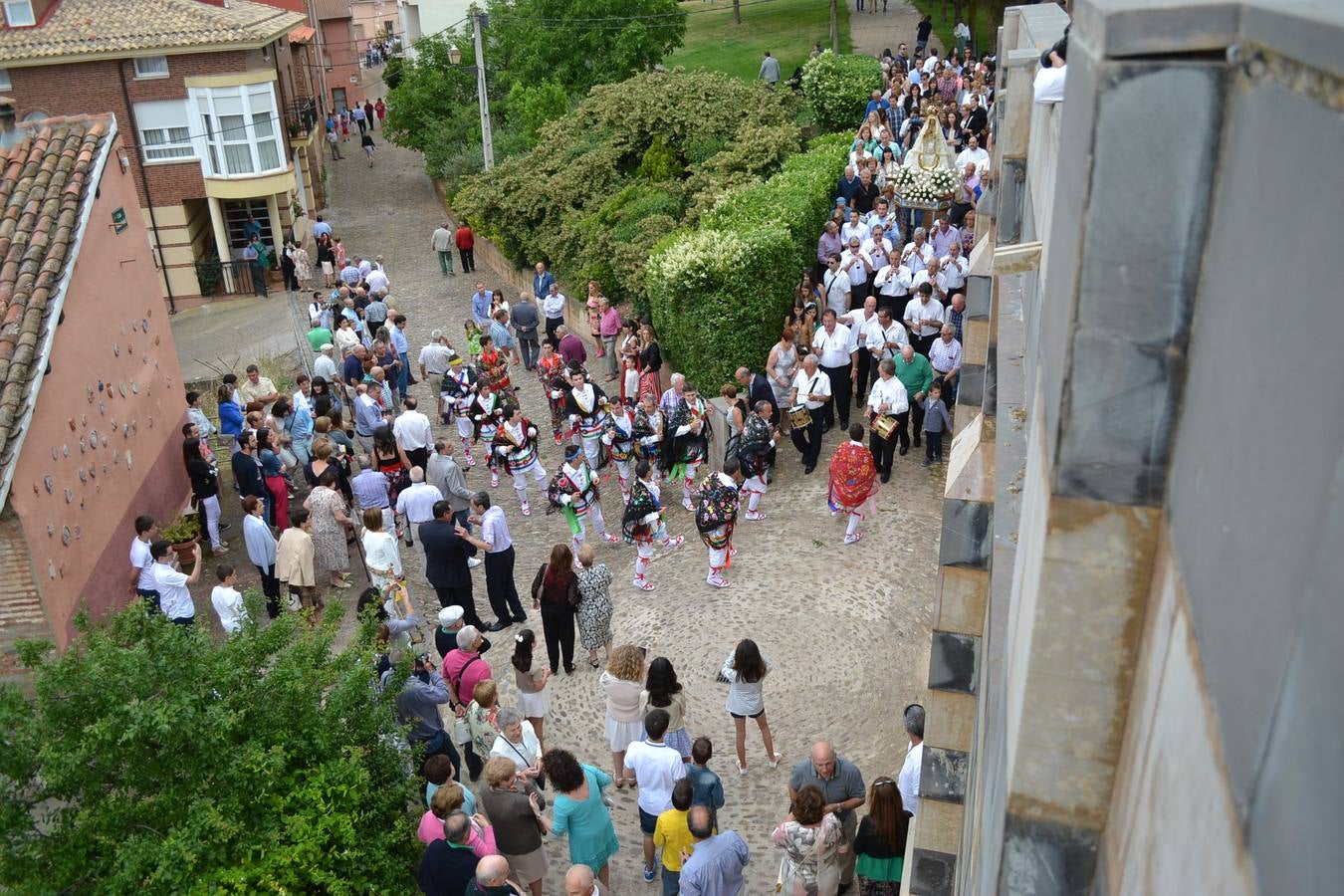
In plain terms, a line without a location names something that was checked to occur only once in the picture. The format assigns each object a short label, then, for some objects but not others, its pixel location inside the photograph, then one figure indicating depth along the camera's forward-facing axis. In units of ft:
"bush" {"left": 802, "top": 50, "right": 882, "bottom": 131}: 89.92
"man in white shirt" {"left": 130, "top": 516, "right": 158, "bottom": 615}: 39.27
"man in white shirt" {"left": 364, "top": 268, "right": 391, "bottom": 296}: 76.59
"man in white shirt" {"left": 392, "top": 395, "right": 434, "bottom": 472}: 48.47
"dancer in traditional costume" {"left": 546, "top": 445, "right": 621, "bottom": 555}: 43.98
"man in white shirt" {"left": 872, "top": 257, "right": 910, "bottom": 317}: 53.52
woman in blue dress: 26.17
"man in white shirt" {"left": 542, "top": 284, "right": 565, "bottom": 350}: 68.64
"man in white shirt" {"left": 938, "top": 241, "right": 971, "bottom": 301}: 52.37
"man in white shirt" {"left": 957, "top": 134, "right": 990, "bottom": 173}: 61.82
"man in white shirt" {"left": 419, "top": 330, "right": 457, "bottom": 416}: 59.41
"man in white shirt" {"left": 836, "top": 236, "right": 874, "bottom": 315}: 54.54
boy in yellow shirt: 25.49
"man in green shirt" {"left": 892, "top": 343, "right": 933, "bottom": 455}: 47.75
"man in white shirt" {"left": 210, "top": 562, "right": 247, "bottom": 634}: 36.79
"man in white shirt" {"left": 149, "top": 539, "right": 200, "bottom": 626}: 39.01
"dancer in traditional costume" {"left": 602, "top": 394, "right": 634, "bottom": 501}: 47.14
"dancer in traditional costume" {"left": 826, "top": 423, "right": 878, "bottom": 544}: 42.86
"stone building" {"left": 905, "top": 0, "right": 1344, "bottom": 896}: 5.50
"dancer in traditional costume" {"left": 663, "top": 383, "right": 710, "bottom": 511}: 46.19
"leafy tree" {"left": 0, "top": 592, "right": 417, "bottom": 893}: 23.43
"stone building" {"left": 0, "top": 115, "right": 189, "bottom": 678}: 39.19
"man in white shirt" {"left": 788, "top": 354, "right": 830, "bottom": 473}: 47.93
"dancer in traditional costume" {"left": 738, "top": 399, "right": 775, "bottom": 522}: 45.03
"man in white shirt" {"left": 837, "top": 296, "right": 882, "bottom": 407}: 49.83
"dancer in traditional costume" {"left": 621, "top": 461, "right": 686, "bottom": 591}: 42.06
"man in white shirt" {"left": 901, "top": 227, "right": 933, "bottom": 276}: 53.62
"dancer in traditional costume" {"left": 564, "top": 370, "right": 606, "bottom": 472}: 47.98
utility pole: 100.63
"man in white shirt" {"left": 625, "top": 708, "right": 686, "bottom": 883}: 27.55
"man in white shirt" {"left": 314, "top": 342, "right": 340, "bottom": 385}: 58.75
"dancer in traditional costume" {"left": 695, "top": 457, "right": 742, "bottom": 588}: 41.11
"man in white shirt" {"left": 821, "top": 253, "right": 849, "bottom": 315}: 54.80
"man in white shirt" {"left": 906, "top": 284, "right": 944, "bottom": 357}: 49.88
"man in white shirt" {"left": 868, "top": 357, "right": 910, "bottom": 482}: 45.68
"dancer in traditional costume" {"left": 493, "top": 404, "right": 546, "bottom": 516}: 47.42
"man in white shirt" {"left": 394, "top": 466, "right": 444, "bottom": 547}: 43.04
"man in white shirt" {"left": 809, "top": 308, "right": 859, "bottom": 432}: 49.21
